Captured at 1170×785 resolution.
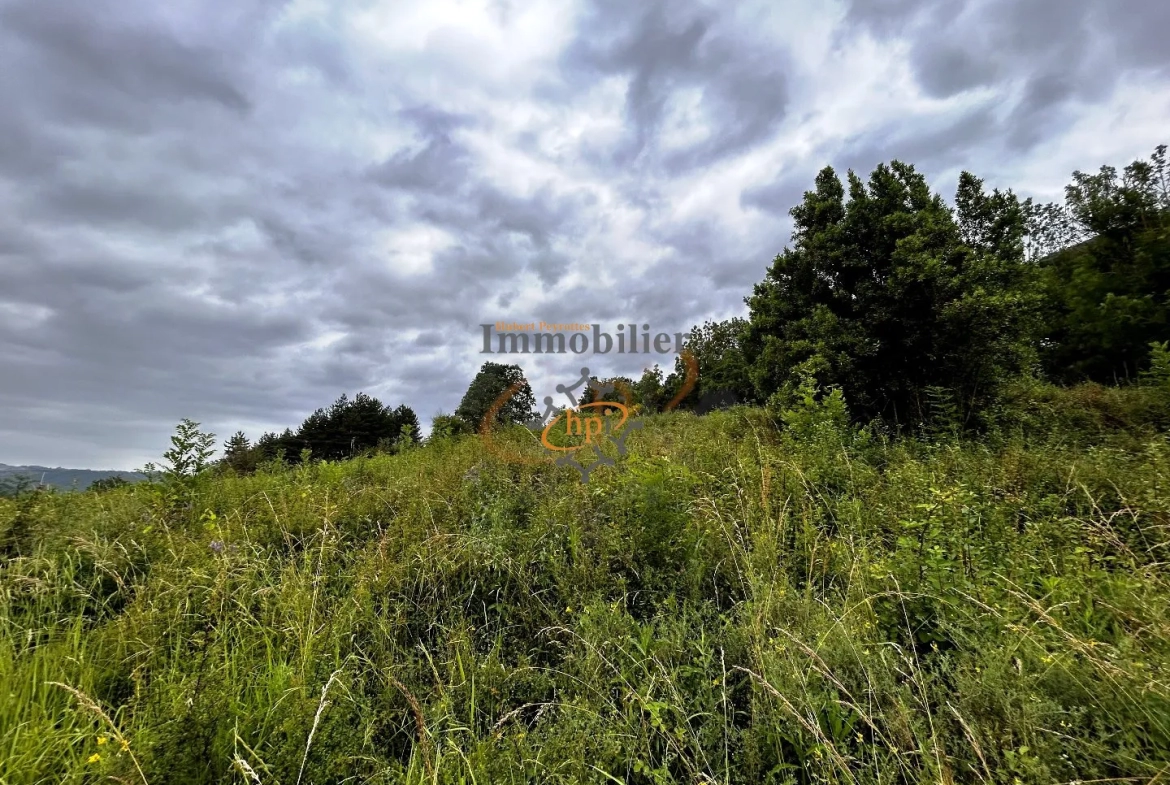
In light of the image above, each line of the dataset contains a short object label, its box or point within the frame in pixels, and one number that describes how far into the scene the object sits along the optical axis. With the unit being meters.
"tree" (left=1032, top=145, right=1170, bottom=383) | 10.11
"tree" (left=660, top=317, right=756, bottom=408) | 19.31
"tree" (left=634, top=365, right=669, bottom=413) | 21.33
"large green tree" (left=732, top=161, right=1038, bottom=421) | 7.20
